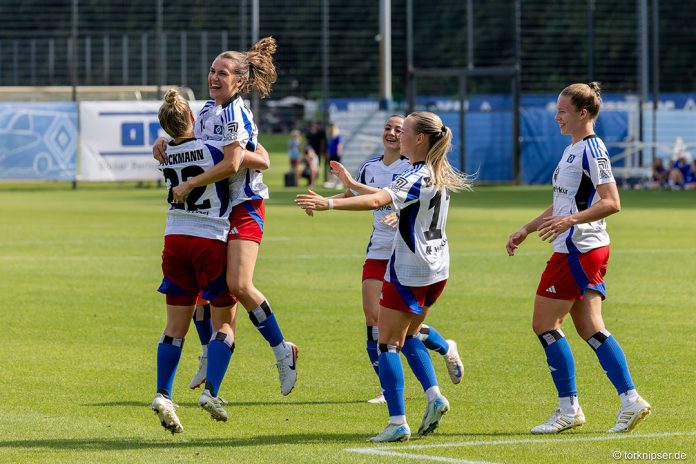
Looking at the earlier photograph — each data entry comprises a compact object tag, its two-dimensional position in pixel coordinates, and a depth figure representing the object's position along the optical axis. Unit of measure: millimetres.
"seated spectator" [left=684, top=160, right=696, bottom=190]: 84000
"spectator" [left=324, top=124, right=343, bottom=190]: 83937
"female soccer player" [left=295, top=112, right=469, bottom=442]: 16141
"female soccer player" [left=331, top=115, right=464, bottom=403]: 19437
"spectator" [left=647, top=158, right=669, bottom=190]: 85187
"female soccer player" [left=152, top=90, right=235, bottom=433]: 17125
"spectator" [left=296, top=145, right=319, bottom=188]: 85656
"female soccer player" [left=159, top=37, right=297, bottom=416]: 17266
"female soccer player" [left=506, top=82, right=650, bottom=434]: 16719
